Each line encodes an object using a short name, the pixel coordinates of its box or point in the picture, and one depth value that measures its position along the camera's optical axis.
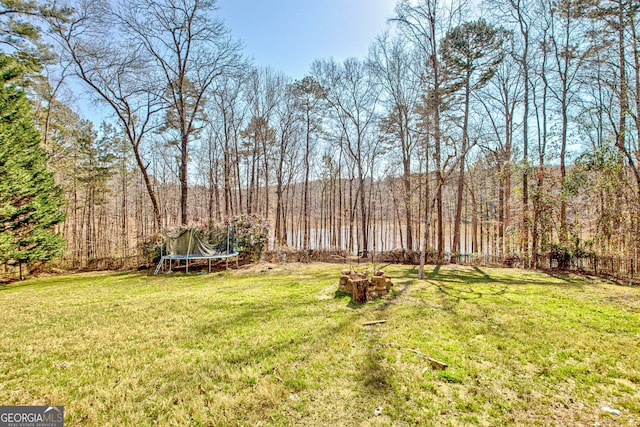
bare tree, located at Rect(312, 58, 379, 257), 13.59
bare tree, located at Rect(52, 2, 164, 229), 9.20
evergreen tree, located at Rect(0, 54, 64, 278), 6.86
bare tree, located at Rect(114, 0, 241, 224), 10.01
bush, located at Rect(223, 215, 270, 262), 9.82
